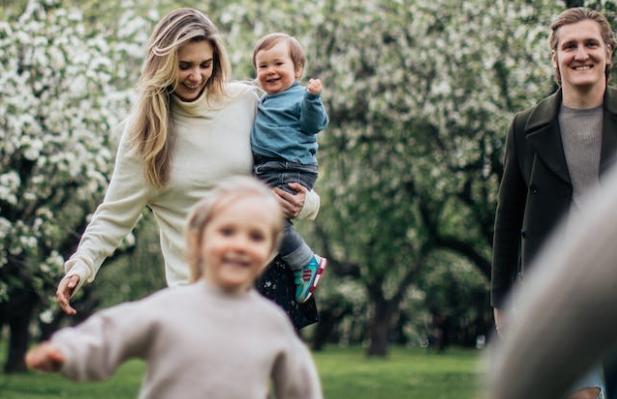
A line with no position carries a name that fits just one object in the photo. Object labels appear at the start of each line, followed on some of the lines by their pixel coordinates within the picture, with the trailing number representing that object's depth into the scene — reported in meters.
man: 4.59
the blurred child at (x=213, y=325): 2.79
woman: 4.46
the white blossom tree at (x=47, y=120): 13.76
